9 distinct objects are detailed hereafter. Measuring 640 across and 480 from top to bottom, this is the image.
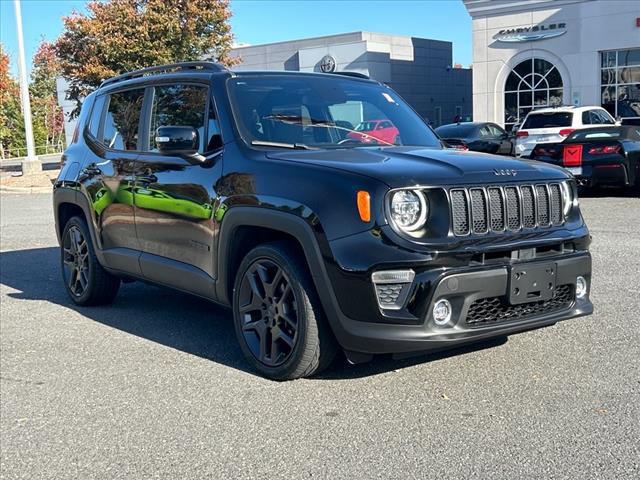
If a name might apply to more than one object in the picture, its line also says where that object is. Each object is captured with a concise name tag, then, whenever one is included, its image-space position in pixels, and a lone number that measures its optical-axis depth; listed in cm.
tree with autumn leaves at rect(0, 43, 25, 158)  3197
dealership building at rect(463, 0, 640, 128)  2919
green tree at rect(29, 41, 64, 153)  5444
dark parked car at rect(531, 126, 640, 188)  1388
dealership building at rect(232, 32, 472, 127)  3969
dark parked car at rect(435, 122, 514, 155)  2073
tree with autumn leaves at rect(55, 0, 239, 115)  2519
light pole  2442
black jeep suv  408
